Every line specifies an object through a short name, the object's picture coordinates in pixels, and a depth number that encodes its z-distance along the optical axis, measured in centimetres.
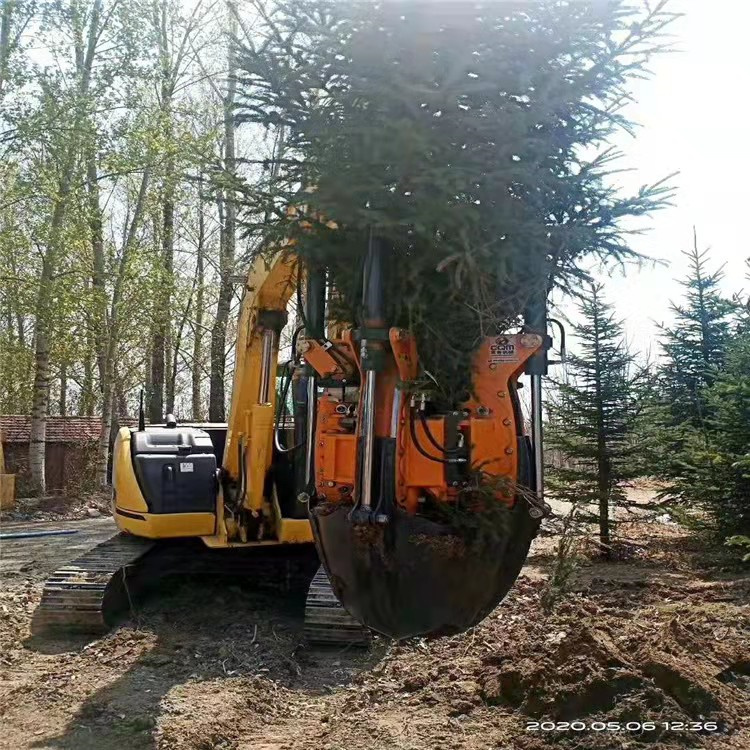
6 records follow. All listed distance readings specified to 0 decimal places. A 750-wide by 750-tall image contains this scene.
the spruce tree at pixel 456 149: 341
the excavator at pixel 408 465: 356
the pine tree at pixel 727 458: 1006
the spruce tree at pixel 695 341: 1725
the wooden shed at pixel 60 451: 1947
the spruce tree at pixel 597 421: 1135
